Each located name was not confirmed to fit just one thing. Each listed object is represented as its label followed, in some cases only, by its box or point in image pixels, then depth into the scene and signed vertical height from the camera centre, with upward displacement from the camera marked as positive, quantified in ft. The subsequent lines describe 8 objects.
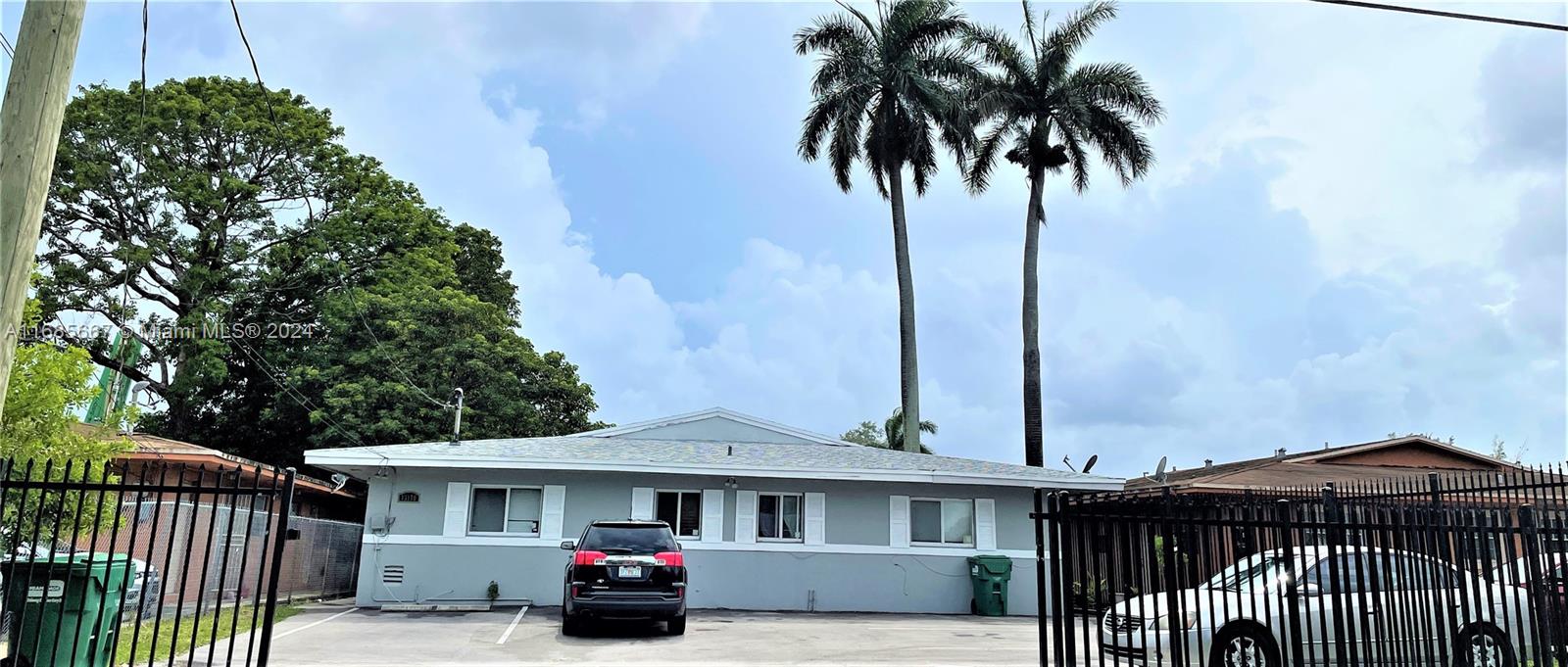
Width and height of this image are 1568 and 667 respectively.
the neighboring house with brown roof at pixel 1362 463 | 81.46 +8.68
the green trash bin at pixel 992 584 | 62.80 -2.07
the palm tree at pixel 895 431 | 159.63 +18.27
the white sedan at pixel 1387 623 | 20.57 -1.30
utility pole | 16.56 +6.44
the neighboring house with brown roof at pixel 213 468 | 62.80 +3.60
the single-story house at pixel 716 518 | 60.34 +1.41
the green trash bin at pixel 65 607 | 25.00 -2.19
